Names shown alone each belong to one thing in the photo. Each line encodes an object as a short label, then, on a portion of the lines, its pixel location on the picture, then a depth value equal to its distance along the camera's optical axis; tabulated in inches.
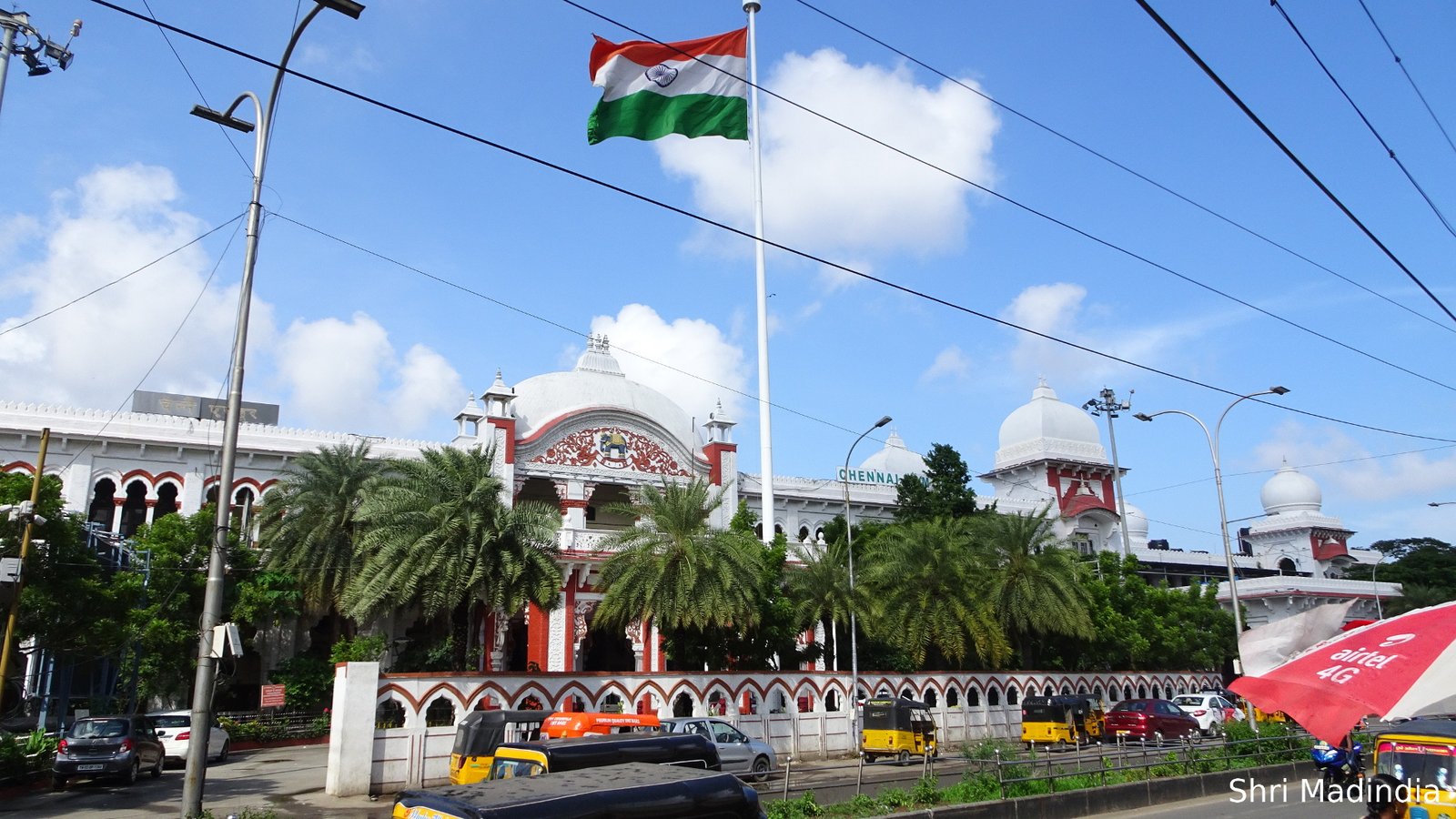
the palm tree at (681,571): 965.2
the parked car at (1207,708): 1215.6
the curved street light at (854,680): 1060.5
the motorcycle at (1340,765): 502.6
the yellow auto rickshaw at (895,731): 930.1
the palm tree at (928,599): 1168.2
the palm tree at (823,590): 1155.3
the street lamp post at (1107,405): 1707.7
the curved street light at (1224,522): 1076.0
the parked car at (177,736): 896.9
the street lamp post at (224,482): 409.1
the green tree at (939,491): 1589.6
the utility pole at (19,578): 641.0
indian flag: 951.0
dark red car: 1080.2
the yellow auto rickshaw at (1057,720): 1075.9
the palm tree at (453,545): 885.8
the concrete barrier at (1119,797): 532.1
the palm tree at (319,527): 1172.5
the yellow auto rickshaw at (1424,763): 336.5
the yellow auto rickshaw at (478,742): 647.8
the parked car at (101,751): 740.6
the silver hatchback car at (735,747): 803.4
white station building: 1240.8
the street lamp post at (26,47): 707.4
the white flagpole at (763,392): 1169.4
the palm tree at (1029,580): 1219.2
